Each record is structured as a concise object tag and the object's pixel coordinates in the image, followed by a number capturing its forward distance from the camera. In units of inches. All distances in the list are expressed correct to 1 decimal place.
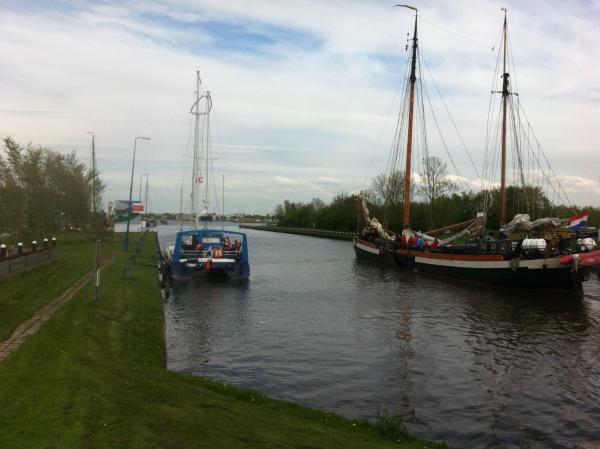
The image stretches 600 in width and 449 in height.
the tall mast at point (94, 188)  2389.8
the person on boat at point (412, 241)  1921.8
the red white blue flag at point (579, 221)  1317.7
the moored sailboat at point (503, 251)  1272.1
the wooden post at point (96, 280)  768.2
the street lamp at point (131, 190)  2045.3
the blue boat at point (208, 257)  1360.7
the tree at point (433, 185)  3334.2
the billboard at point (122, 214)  2891.2
